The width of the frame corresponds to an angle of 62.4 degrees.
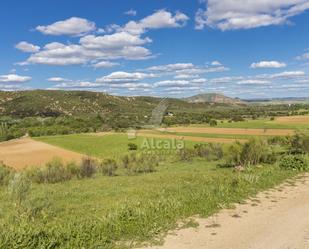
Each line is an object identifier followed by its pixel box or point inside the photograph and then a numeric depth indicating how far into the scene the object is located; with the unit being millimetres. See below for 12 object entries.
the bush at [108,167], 21036
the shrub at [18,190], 7998
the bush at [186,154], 29826
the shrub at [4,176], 15912
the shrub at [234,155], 20568
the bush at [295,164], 12883
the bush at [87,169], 20293
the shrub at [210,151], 28934
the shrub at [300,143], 23860
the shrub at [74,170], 20393
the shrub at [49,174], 19008
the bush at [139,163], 21900
